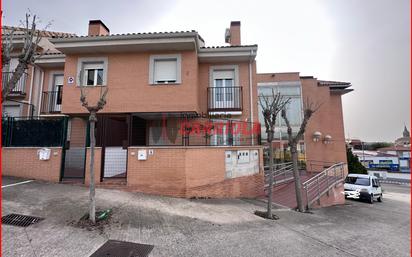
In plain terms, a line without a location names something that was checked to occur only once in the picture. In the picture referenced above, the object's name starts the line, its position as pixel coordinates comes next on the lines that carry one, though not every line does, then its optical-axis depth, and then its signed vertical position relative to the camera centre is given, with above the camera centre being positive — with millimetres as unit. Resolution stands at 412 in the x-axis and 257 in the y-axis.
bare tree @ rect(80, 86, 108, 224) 4985 -125
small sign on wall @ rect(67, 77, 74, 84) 9969 +3022
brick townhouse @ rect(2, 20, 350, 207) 7941 +1598
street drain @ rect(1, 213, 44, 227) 4648 -1769
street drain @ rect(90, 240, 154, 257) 3814 -2032
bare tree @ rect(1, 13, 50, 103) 4402 +2072
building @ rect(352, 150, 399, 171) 46906 -4104
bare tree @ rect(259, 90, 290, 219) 7434 +821
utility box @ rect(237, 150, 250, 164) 9047 -571
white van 14211 -3099
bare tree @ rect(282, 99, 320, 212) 8242 -358
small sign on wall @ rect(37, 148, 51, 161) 7977 -421
